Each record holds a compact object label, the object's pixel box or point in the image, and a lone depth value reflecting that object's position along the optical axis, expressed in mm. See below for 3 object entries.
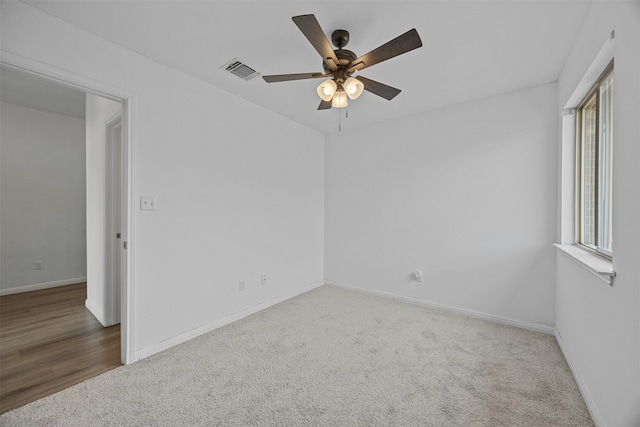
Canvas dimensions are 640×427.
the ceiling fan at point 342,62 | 1492
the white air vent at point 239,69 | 2337
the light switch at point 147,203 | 2254
